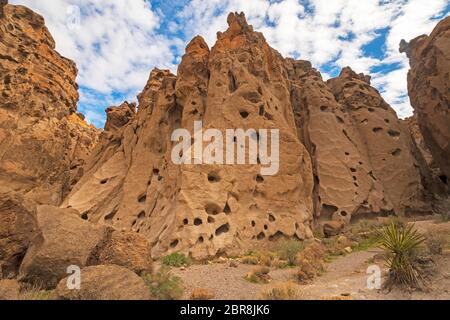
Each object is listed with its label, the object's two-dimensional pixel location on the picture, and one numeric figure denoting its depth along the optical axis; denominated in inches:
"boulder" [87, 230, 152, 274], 269.3
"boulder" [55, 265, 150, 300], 194.5
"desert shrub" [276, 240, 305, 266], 391.3
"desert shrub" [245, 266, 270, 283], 301.4
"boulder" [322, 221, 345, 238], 639.8
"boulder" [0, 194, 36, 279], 283.4
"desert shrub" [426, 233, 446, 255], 301.6
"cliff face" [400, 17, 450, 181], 700.0
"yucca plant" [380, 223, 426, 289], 241.9
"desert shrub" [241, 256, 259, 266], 393.4
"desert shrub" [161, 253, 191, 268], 366.9
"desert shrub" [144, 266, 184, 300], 222.7
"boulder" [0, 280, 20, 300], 191.0
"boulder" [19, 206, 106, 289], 247.0
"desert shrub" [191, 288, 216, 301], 228.8
